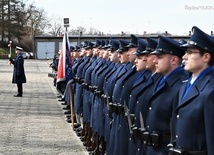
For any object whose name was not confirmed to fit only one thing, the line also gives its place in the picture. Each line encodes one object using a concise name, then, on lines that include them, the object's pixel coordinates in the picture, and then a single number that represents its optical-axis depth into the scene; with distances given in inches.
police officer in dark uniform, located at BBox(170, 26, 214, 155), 157.6
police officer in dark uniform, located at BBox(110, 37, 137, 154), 249.1
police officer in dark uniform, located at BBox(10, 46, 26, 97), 746.8
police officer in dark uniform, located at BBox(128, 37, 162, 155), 212.1
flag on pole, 490.6
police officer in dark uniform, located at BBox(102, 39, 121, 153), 290.4
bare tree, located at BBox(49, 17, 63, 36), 3816.4
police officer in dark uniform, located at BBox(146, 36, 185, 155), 194.1
